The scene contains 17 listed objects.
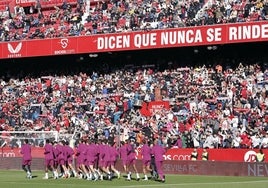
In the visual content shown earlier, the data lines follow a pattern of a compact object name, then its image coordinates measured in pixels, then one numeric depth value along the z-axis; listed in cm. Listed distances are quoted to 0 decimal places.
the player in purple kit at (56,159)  3428
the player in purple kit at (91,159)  3309
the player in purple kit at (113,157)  3300
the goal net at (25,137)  4300
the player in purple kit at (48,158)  3419
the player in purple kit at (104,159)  3294
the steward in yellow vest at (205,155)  3909
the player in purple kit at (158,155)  3182
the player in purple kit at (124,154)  3381
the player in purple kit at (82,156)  3350
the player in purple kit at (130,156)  3384
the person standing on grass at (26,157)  3469
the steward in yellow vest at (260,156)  3684
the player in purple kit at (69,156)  3454
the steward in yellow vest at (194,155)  3944
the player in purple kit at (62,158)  3438
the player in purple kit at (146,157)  3294
